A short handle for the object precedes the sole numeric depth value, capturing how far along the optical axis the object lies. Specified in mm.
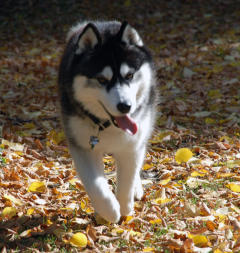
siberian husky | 6570
